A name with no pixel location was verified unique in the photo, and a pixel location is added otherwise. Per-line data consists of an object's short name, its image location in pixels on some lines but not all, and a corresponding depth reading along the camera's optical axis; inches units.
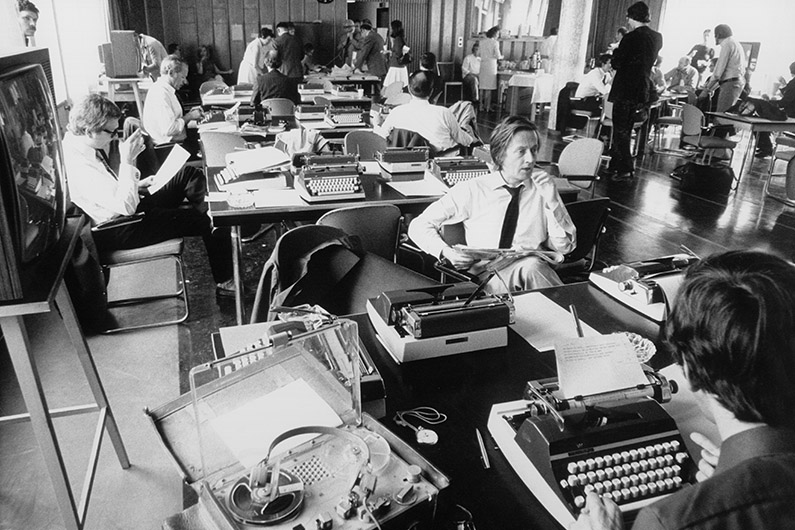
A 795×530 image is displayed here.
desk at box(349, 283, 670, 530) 49.2
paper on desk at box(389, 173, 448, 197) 141.4
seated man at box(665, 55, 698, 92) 421.1
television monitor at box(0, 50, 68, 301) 55.8
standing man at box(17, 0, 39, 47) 208.8
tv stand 61.7
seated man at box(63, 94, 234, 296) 133.3
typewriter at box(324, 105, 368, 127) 218.8
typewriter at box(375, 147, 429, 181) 156.4
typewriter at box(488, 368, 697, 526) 47.8
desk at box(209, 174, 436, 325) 123.8
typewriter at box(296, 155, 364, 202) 132.9
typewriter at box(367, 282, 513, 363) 68.4
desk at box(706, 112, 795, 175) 265.7
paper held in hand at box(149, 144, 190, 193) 133.5
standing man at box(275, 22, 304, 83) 385.1
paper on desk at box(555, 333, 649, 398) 55.1
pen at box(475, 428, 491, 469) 53.4
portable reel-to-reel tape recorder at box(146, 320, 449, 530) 43.9
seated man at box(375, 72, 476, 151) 200.5
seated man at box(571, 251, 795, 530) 41.1
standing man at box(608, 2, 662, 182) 284.7
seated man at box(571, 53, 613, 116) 360.2
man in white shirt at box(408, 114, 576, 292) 114.1
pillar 381.0
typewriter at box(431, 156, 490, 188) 148.9
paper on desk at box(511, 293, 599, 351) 75.4
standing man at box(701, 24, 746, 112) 332.8
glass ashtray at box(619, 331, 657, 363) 71.1
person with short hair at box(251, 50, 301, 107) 269.0
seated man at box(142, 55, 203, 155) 234.8
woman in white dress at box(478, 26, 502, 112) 479.8
